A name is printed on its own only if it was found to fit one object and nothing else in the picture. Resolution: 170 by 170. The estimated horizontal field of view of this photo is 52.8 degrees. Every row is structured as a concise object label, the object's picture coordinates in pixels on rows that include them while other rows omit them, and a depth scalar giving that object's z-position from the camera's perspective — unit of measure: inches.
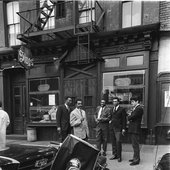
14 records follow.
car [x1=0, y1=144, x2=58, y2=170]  90.9
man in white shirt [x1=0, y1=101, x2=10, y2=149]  214.7
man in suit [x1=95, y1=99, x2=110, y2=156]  208.5
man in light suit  196.1
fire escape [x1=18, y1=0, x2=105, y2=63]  261.9
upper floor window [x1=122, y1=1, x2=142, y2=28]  263.5
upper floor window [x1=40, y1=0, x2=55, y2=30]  318.0
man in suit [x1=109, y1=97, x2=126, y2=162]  196.7
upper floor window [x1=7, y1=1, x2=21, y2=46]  351.9
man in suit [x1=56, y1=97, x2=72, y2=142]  212.4
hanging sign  289.2
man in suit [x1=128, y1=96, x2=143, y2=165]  182.5
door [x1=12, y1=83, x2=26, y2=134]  356.2
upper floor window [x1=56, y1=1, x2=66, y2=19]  308.5
